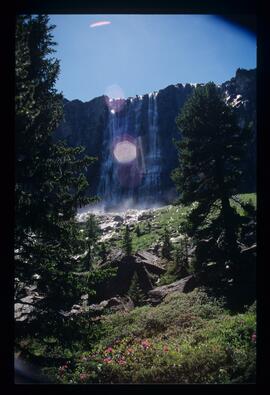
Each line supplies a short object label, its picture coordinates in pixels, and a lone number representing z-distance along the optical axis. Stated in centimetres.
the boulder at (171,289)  1659
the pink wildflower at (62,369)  834
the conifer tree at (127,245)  2226
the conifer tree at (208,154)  1612
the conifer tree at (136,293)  1742
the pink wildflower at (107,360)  908
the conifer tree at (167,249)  2520
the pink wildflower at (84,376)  812
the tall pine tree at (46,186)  878
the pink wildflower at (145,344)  1021
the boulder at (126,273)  1941
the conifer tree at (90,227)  2107
